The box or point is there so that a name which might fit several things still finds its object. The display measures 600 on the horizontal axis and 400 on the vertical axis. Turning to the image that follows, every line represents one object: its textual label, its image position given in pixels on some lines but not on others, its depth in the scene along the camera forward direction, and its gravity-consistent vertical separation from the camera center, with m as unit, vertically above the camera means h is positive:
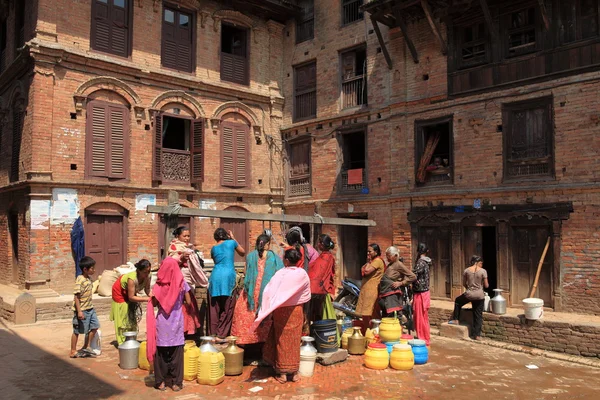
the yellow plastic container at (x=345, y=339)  8.63 -1.98
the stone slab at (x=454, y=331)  10.76 -2.32
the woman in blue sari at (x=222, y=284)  7.88 -0.92
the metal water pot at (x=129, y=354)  7.59 -1.97
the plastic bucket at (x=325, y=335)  7.91 -1.75
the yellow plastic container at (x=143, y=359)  7.55 -2.05
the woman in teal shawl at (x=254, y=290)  7.62 -0.98
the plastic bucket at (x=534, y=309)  10.48 -1.77
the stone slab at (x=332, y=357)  7.80 -2.11
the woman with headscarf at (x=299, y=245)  8.27 -0.28
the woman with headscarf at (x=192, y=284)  8.05 -0.94
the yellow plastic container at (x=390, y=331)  8.34 -1.78
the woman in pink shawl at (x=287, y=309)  6.74 -1.15
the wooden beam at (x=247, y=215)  7.59 +0.23
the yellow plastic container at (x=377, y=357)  7.70 -2.06
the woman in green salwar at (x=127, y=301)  8.20 -1.25
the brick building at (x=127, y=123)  13.57 +3.41
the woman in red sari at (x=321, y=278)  8.29 -0.86
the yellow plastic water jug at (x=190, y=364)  7.07 -1.98
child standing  7.91 -1.38
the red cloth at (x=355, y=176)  16.25 +1.76
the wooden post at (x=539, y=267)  11.93 -0.97
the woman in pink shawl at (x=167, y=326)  6.50 -1.33
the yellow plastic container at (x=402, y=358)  7.73 -2.08
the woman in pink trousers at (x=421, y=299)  9.55 -1.42
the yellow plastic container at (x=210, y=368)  6.83 -1.99
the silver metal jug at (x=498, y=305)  11.16 -1.79
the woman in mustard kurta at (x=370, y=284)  9.17 -1.07
